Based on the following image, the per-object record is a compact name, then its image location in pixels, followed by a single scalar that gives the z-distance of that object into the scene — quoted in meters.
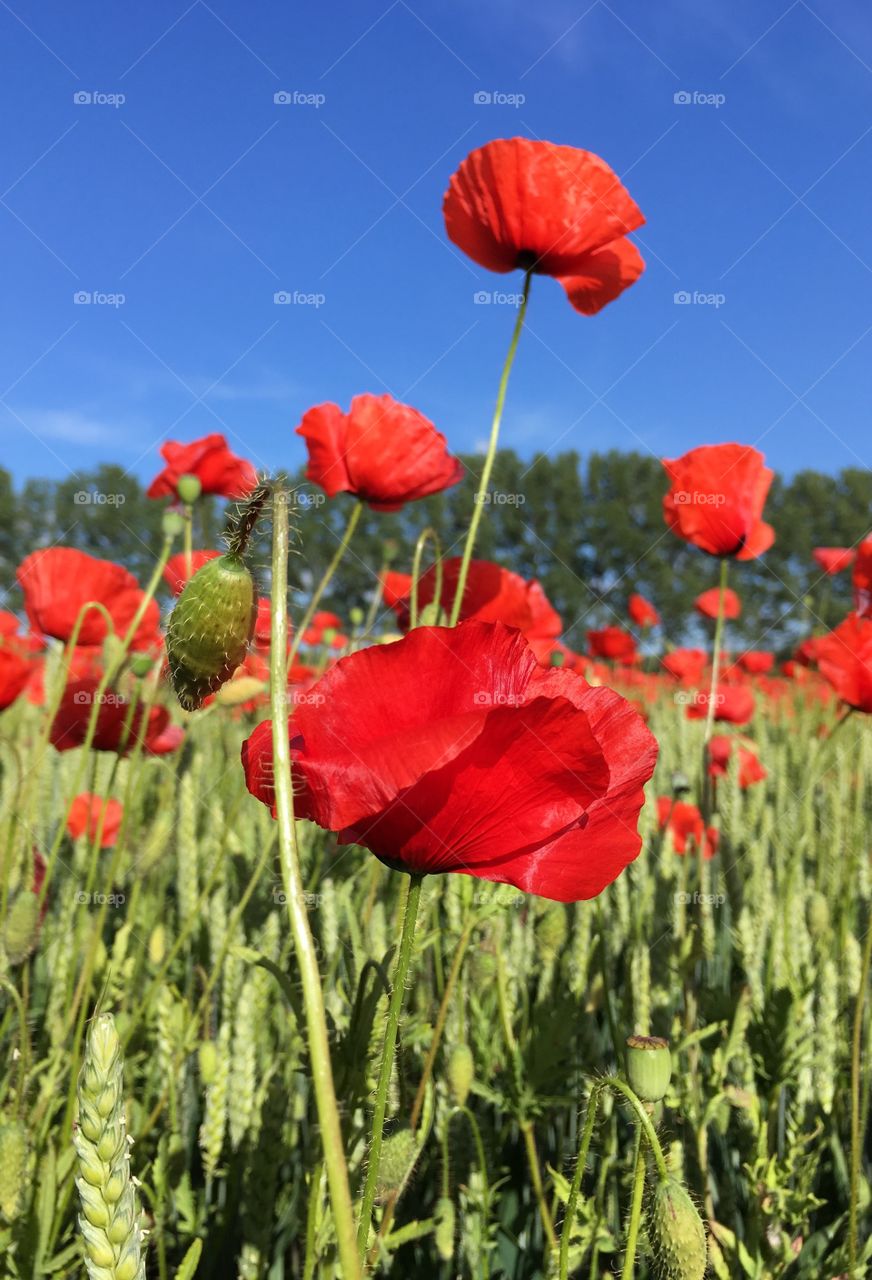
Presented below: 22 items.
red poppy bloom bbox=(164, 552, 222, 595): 0.45
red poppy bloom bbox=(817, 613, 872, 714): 0.42
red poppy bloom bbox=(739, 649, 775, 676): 2.71
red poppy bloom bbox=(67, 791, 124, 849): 1.25
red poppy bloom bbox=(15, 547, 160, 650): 0.39
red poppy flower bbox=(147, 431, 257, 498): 1.19
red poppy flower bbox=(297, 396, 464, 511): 0.37
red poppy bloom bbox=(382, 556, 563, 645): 0.33
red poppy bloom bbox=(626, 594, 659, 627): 2.65
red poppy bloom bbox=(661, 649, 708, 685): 2.12
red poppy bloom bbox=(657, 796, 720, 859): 1.34
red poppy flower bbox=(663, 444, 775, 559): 0.42
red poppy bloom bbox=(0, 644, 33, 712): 0.41
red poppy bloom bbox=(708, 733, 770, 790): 1.56
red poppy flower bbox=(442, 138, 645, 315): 0.29
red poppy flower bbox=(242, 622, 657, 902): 0.13
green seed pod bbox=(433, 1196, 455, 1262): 0.27
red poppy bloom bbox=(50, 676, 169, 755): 0.38
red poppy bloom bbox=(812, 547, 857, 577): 0.46
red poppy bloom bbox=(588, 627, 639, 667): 2.08
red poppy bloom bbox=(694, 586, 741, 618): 1.42
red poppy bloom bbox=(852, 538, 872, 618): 0.42
